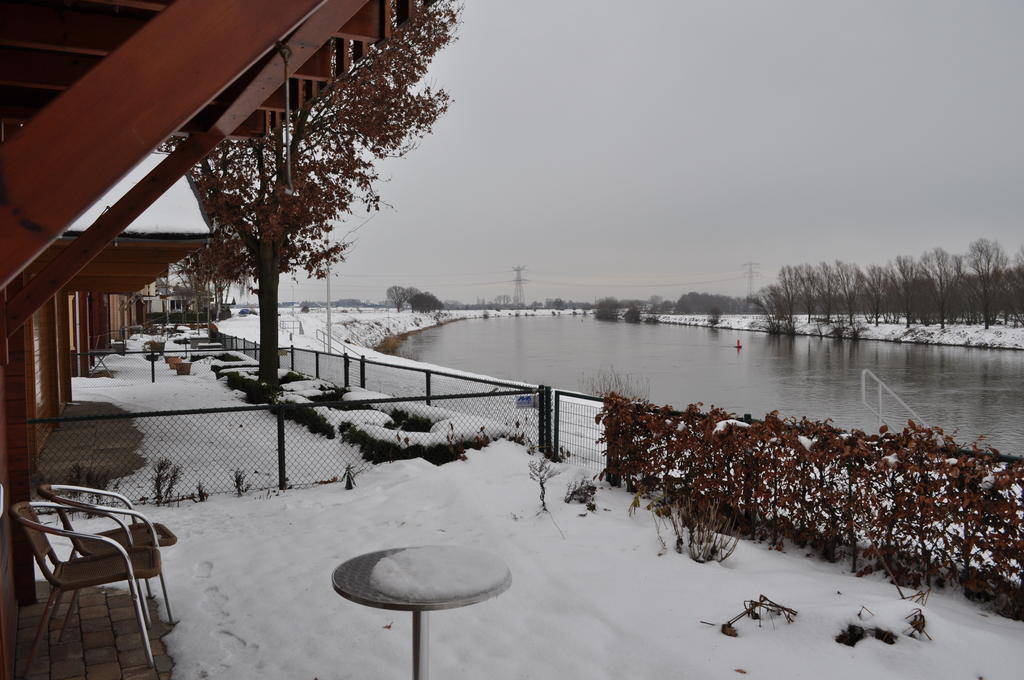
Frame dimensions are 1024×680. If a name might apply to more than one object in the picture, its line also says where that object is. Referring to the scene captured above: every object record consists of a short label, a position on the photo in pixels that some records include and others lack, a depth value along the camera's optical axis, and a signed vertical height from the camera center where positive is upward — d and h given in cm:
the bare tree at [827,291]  7250 +213
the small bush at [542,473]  585 -143
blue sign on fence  868 -113
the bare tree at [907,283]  6606 +271
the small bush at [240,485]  692 -177
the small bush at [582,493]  612 -162
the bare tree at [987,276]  6047 +312
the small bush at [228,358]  2089 -139
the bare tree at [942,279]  6384 +299
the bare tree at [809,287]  7394 +257
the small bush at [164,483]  666 -171
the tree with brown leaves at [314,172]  1372 +297
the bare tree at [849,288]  7162 +237
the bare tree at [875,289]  7081 +220
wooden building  148 +56
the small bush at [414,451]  792 -162
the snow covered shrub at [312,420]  1036 -175
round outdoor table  262 -110
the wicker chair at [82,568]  328 -130
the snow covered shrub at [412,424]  978 -161
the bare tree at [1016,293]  5772 +142
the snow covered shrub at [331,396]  1245 -152
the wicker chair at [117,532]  369 -130
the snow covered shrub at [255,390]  1318 -156
